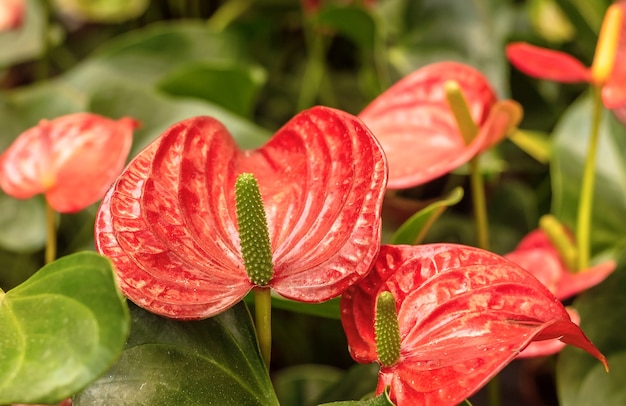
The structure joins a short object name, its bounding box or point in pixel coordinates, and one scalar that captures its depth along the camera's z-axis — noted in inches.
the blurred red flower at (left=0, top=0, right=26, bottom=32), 39.2
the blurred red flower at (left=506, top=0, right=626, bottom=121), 28.3
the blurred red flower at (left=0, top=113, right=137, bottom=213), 26.3
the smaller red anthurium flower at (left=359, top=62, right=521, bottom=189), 28.2
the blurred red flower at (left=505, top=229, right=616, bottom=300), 27.7
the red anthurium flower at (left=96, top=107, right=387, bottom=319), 22.9
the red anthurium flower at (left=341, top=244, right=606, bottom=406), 22.4
